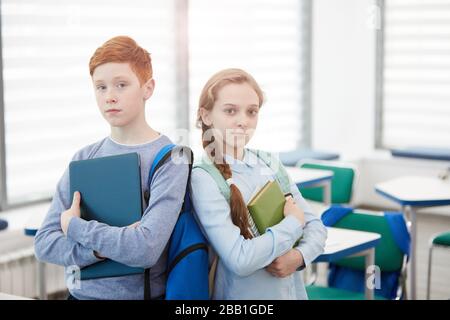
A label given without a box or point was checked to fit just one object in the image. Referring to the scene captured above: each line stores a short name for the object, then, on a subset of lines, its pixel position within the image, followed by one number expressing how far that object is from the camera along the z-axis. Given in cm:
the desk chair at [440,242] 363
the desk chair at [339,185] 405
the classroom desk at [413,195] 364
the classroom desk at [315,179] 383
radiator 370
